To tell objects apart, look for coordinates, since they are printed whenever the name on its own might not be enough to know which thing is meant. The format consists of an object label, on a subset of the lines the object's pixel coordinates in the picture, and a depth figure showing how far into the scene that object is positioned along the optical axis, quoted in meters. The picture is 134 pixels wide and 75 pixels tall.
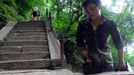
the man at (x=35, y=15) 9.61
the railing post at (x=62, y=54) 2.96
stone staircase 3.31
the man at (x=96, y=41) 1.88
